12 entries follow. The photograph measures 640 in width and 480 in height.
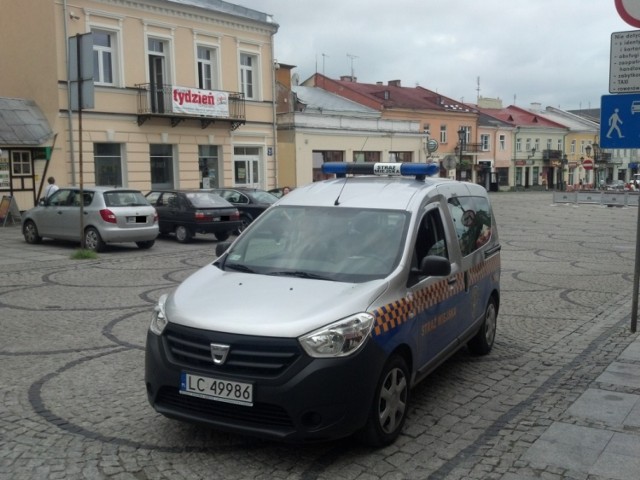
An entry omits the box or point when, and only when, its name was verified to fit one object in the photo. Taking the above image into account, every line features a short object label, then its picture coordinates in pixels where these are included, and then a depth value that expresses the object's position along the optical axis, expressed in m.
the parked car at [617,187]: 63.53
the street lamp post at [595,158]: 85.73
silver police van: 4.21
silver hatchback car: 16.36
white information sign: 7.87
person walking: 20.61
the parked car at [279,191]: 25.72
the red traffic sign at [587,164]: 40.95
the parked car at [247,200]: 21.66
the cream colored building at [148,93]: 24.80
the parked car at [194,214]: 18.97
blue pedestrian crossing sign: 8.06
